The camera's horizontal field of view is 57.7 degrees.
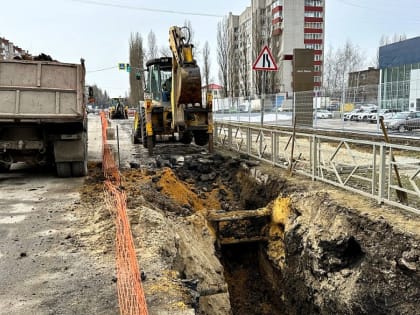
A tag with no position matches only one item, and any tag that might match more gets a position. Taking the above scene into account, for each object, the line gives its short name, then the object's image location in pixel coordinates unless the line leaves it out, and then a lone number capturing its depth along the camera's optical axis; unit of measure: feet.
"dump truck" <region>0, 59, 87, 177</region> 24.72
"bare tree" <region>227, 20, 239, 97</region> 105.29
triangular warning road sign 32.50
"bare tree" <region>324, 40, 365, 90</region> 201.39
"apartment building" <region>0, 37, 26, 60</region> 219.82
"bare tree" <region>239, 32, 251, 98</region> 109.60
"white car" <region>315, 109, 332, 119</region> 50.01
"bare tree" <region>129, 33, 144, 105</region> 142.51
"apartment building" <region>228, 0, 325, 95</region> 178.40
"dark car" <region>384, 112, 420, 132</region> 38.68
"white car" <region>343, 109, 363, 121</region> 46.16
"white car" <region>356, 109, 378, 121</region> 43.04
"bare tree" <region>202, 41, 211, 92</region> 116.78
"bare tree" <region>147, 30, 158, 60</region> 145.79
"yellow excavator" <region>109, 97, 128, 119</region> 125.18
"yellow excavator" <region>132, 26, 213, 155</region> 32.94
